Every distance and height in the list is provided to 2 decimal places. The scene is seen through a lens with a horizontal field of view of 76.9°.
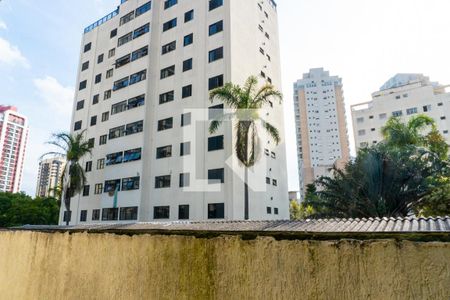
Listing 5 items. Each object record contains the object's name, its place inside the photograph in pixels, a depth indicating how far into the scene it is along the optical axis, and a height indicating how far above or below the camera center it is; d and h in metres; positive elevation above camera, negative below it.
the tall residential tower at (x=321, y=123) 96.06 +30.92
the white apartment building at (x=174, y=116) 24.95 +10.37
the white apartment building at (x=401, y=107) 59.97 +23.55
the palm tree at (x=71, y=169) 28.80 +4.87
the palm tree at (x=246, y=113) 19.23 +6.98
